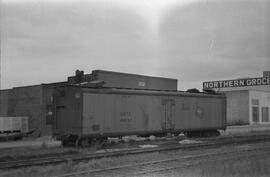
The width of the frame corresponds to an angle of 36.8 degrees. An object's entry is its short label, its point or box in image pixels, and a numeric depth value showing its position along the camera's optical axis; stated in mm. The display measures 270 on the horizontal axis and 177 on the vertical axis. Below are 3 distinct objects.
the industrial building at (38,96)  37250
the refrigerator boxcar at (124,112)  20297
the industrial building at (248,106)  55906
